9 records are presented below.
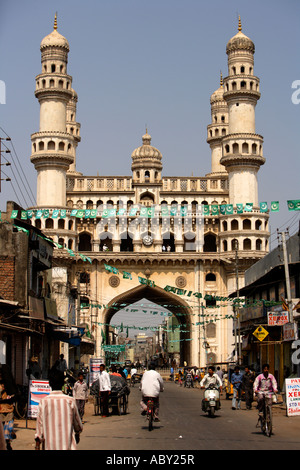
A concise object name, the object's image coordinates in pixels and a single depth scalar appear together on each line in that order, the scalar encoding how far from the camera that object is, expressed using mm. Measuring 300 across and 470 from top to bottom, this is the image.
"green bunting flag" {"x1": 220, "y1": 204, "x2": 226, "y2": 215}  47734
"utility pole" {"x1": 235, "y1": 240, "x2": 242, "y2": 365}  39100
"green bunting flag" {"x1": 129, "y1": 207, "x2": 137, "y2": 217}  50719
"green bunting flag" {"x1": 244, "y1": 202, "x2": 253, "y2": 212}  47694
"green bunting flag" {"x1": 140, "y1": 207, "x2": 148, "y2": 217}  53281
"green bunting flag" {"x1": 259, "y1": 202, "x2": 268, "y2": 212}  42700
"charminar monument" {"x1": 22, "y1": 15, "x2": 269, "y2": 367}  56281
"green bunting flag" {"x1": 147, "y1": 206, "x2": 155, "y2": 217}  54247
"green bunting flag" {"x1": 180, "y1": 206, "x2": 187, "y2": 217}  55669
